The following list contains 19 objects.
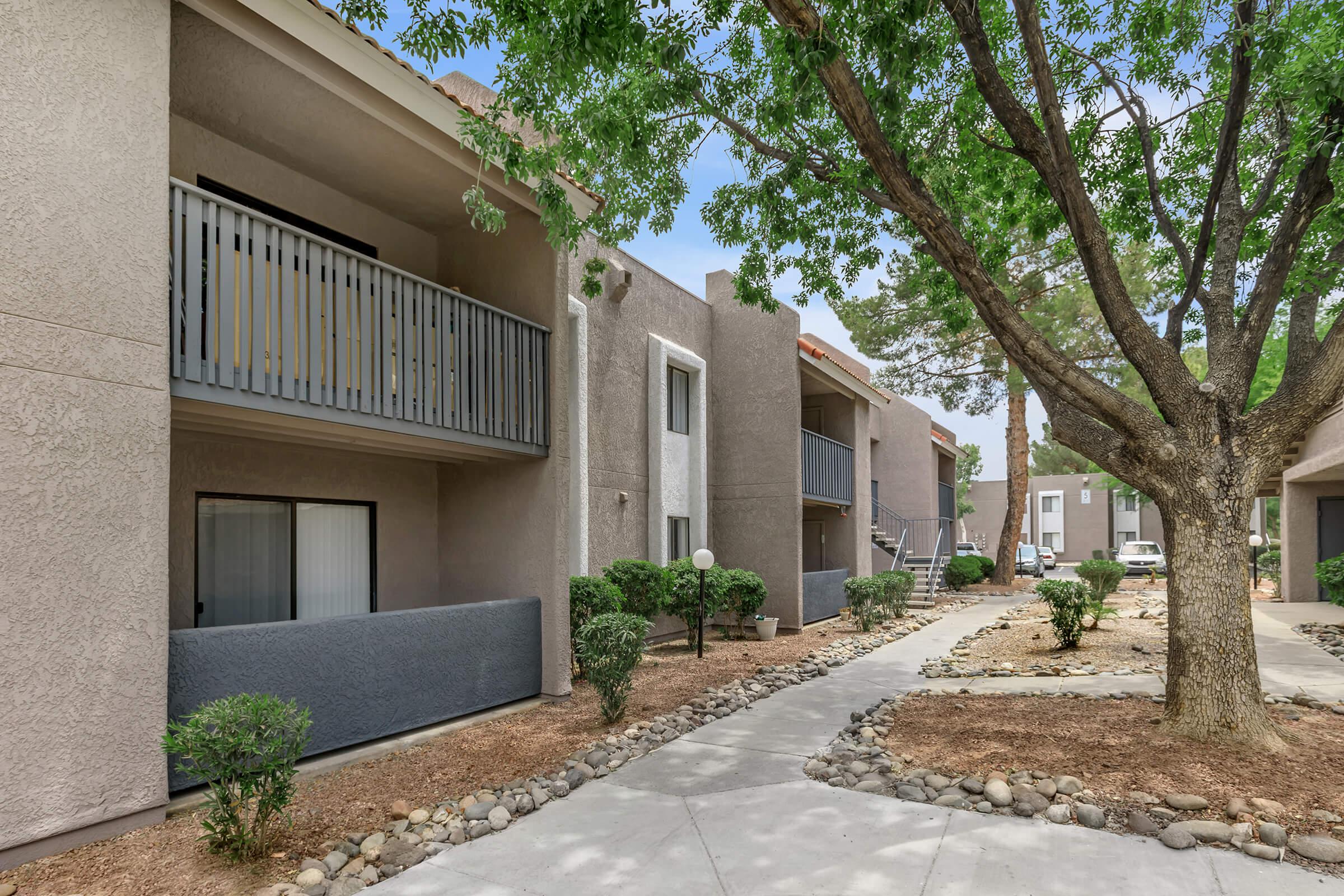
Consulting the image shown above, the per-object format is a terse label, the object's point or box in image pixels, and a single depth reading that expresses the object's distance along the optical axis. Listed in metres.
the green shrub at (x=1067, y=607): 11.88
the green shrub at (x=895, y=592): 16.81
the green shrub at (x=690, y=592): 12.59
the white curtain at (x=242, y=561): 7.25
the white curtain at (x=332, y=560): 8.14
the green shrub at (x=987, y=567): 27.23
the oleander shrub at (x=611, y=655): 7.66
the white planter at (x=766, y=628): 14.13
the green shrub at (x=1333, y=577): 15.64
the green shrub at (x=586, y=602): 9.80
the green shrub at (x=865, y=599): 15.48
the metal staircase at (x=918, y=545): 21.91
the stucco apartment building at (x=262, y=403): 4.73
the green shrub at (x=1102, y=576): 15.62
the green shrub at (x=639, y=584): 11.23
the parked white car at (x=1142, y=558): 32.62
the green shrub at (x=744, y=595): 13.60
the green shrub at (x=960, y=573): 25.39
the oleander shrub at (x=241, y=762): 4.61
